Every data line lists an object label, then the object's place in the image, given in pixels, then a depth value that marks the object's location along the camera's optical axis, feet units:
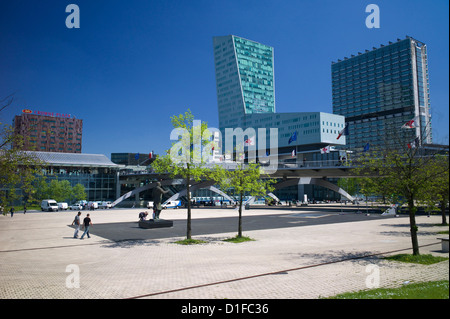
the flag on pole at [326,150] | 187.21
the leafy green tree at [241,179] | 70.74
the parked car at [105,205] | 236.43
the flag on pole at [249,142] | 163.86
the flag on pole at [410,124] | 101.22
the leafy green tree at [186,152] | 64.80
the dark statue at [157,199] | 94.12
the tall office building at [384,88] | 544.21
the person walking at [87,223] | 73.52
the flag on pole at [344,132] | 161.83
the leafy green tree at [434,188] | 46.99
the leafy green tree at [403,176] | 45.80
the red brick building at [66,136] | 537.65
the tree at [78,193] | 251.39
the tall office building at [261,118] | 413.39
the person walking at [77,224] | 73.82
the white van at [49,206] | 196.86
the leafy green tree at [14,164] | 33.94
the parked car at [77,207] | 218.71
